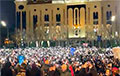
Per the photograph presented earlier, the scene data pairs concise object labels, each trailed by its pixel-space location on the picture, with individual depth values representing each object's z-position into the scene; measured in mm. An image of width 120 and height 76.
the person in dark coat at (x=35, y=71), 8062
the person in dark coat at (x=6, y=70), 8407
